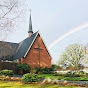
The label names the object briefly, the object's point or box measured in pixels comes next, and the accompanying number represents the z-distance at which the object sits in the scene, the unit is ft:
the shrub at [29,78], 41.37
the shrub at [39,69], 104.83
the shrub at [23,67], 99.97
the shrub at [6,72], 63.53
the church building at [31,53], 110.63
